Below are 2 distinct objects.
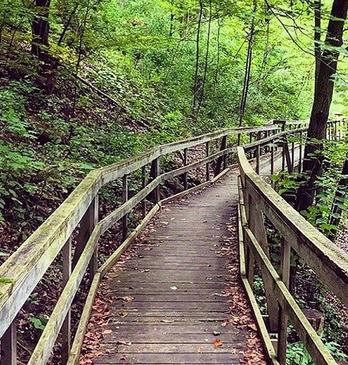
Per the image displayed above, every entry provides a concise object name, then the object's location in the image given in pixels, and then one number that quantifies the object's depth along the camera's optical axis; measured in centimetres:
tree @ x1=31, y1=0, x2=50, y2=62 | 1019
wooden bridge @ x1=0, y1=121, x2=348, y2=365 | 253
